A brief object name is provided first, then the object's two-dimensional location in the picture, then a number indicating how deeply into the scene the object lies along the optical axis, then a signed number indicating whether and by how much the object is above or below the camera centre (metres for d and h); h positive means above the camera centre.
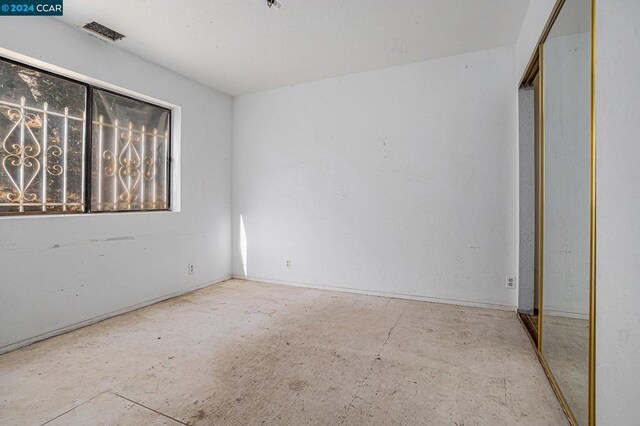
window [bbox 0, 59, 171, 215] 2.54 +0.63
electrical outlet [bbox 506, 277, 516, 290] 3.25 -0.72
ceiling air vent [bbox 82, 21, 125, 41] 2.77 +1.67
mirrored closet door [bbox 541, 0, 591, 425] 1.42 +0.06
